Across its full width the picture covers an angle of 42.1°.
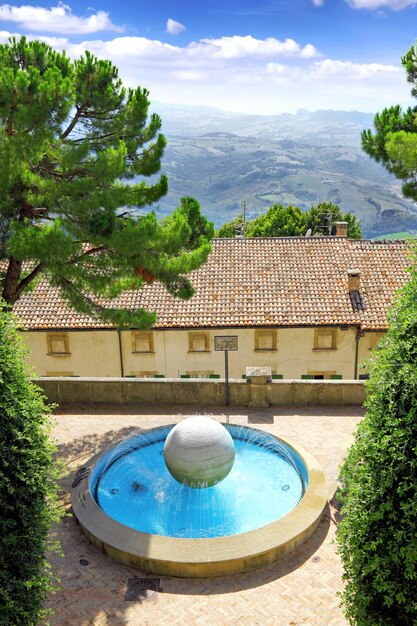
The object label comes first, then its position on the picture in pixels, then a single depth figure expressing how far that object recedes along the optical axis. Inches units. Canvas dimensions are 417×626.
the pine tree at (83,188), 506.9
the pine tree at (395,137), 786.2
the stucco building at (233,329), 935.0
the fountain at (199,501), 378.3
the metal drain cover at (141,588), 354.9
